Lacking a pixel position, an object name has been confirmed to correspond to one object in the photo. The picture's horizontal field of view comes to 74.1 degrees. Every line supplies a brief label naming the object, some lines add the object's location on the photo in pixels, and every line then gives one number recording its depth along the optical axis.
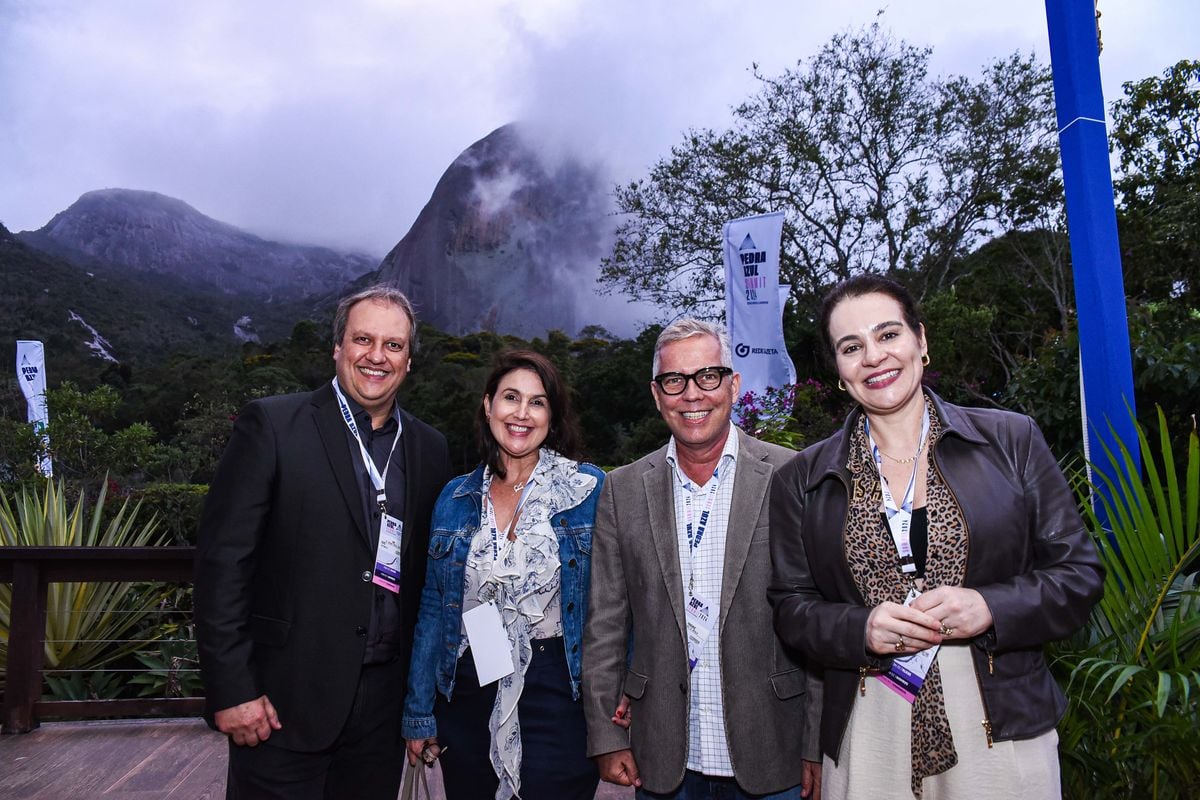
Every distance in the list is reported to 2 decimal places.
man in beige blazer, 1.87
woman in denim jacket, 2.07
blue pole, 2.54
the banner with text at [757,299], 8.80
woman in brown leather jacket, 1.46
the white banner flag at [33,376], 11.94
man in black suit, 2.04
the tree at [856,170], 16.98
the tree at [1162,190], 12.52
